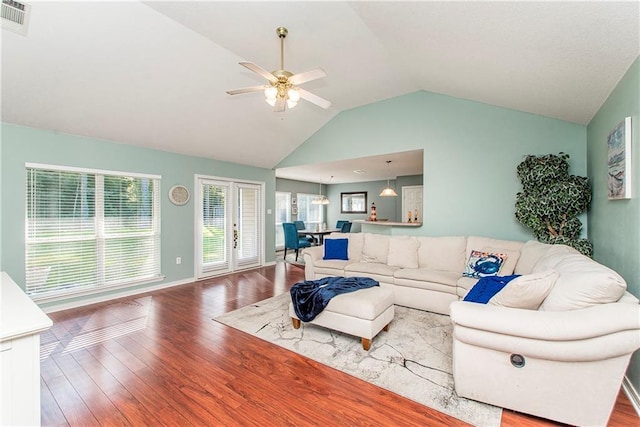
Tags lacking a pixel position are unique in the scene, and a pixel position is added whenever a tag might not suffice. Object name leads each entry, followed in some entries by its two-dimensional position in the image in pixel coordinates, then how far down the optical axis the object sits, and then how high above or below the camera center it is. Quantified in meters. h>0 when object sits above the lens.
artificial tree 3.09 +0.12
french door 5.50 -0.36
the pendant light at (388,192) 6.51 +0.43
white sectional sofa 1.53 -0.80
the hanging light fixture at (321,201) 8.88 +0.29
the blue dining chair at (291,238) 7.52 -0.77
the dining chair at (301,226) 9.13 -0.53
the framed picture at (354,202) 10.04 +0.30
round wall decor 4.99 +0.28
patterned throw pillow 3.37 -0.67
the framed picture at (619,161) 2.01 +0.39
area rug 1.94 -1.33
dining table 7.89 -0.66
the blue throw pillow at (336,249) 4.73 -0.67
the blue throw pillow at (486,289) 2.12 -0.64
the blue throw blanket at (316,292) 2.84 -0.88
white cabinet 1.23 -0.73
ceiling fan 2.44 +1.18
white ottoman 2.61 -1.02
